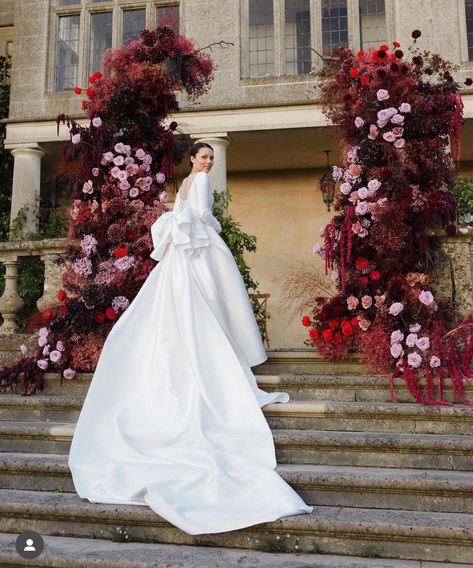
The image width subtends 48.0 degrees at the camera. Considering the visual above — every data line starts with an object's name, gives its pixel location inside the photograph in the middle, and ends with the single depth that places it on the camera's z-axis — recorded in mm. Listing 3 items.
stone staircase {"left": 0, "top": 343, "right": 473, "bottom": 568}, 2631
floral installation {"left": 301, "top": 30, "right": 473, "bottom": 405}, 4359
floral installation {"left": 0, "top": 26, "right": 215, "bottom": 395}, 4867
